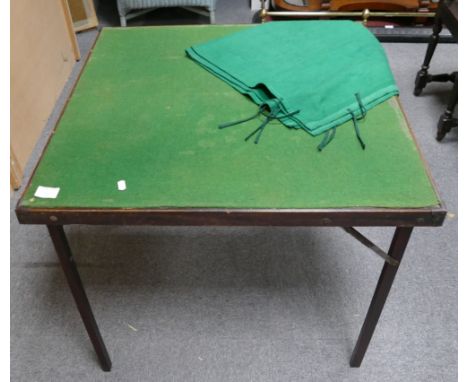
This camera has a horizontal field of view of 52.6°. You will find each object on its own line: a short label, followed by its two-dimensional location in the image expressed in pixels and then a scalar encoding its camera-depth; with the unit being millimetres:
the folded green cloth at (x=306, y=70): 1330
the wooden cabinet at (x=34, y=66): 2123
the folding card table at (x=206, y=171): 1102
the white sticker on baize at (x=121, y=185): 1151
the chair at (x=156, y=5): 2975
